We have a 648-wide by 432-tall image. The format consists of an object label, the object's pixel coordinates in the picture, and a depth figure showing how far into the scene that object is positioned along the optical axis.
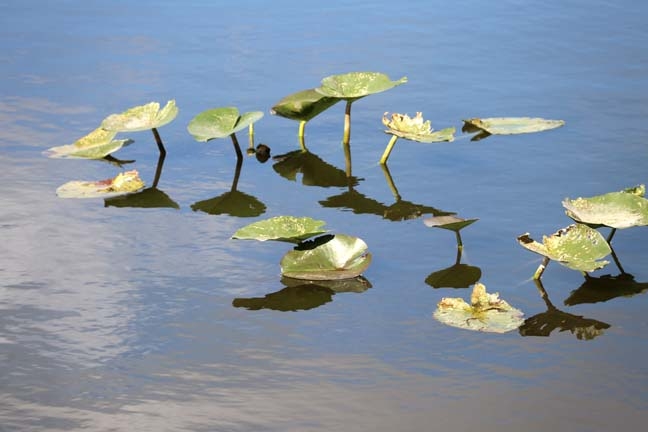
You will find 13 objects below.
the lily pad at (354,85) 5.51
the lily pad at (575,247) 4.16
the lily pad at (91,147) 5.67
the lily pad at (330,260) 4.32
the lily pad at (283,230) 4.30
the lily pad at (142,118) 5.56
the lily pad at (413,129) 5.40
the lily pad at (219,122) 5.51
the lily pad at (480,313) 3.87
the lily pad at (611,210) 4.42
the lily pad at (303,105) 5.71
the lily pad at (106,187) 5.19
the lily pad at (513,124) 5.95
